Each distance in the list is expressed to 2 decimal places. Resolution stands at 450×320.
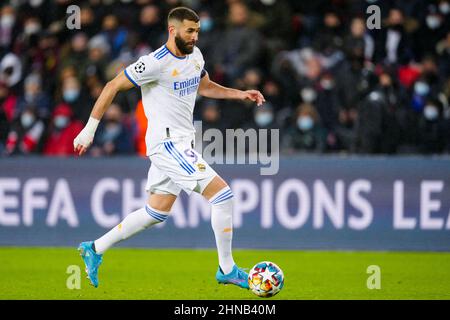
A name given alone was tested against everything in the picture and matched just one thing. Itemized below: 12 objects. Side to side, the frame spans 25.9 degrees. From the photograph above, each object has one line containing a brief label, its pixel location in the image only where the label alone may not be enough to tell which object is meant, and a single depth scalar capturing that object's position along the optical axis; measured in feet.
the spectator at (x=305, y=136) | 44.47
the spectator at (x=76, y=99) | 46.86
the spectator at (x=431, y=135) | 42.68
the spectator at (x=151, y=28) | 49.88
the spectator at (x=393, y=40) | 47.06
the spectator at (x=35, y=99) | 46.80
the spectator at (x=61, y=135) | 45.06
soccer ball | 26.55
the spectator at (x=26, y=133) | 45.11
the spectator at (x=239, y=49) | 47.37
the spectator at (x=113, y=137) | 45.42
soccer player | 27.04
